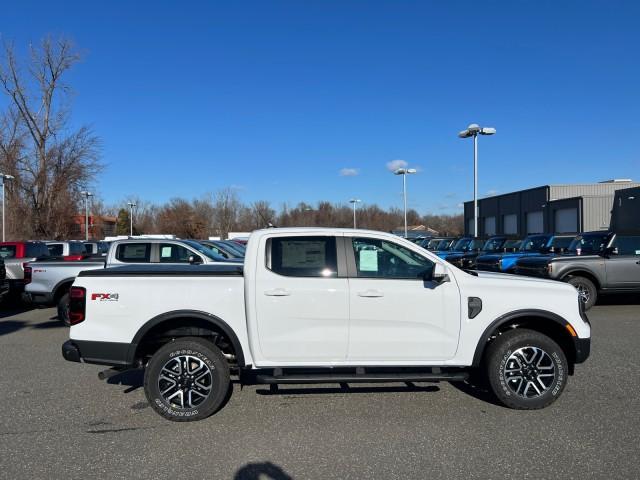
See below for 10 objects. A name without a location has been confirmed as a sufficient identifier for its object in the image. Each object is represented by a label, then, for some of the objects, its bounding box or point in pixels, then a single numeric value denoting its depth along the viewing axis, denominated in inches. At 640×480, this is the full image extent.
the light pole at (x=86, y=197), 1605.3
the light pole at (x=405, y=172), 1585.9
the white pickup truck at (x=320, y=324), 185.6
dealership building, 1544.0
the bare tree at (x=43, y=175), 1488.7
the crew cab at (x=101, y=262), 395.5
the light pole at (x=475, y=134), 1011.9
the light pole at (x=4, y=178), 1327.8
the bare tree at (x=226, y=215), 3152.1
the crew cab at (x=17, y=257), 484.4
